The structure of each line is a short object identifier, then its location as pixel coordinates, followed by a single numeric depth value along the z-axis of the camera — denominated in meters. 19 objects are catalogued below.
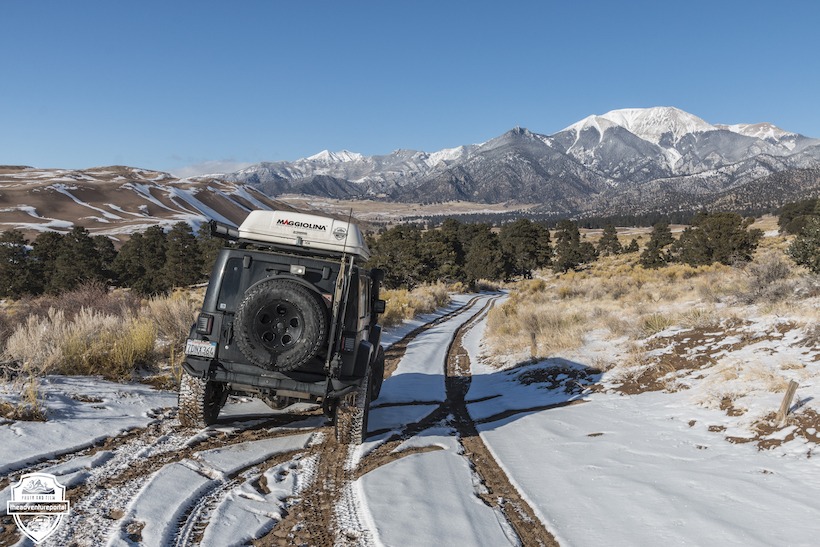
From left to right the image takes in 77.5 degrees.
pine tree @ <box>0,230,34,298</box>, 44.84
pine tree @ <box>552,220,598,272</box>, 65.06
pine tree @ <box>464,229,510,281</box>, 58.25
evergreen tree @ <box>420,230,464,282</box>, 51.66
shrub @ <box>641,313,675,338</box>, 12.13
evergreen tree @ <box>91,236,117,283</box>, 49.82
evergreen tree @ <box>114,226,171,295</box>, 50.31
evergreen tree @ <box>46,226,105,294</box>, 45.72
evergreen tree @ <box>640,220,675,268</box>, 47.69
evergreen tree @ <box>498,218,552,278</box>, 67.62
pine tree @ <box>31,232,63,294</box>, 46.88
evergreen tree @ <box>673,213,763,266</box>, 34.53
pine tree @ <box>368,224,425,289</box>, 48.44
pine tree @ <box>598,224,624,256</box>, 80.38
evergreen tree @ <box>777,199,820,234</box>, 62.24
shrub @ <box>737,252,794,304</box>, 12.40
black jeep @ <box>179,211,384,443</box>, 5.51
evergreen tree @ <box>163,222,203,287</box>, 49.44
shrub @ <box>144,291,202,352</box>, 10.70
